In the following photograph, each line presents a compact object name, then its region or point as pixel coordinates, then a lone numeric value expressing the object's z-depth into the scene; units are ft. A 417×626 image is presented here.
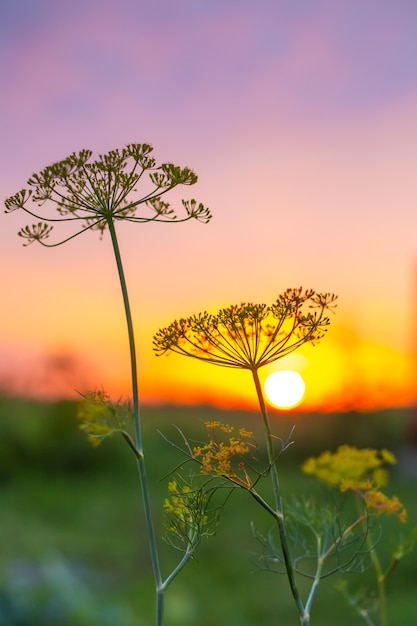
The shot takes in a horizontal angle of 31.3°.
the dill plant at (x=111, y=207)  3.50
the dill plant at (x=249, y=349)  3.39
